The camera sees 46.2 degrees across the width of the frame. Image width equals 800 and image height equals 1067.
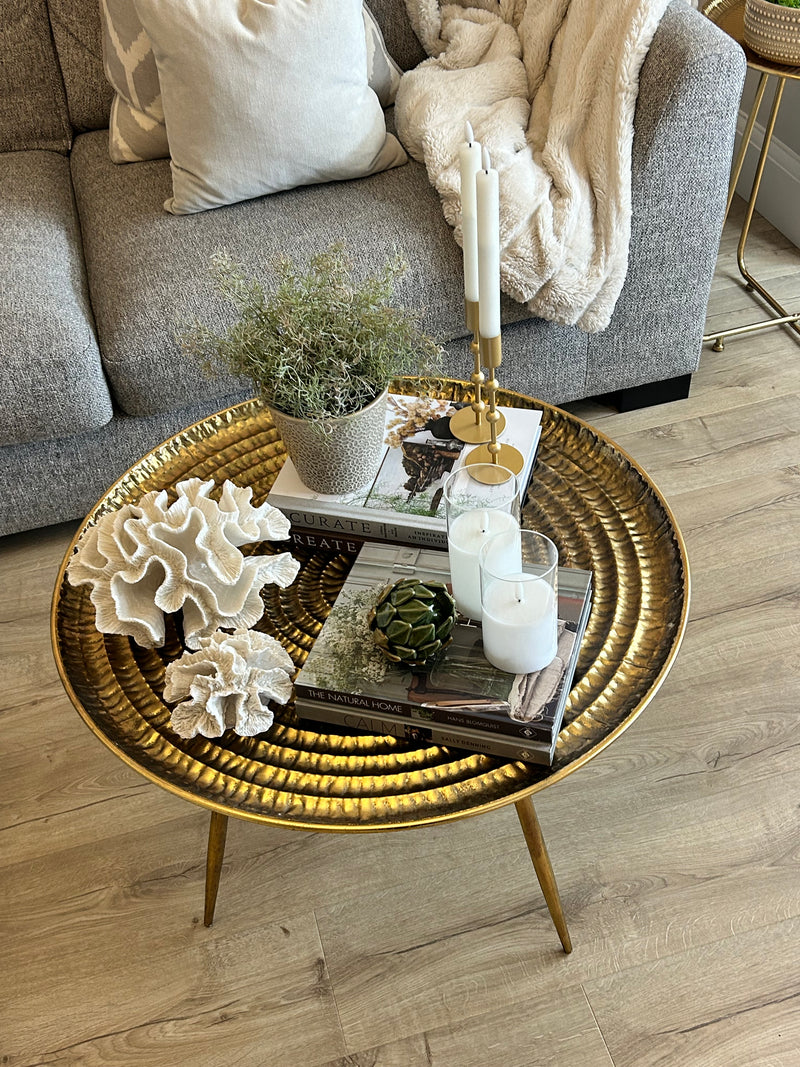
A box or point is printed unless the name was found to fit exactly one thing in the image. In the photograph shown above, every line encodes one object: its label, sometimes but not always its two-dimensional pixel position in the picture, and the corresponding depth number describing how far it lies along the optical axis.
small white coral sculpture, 0.91
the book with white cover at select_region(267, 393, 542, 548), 1.06
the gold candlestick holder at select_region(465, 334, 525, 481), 1.05
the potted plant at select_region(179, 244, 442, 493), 0.98
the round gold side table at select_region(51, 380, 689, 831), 0.88
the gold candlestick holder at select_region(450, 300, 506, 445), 1.08
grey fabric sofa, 1.49
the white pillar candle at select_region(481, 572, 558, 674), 0.86
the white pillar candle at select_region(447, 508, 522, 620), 0.92
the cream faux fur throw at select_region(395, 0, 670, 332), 1.51
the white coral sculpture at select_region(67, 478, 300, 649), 0.99
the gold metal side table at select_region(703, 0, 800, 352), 1.69
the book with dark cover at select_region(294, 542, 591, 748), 0.87
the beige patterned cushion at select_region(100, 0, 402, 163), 1.71
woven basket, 1.61
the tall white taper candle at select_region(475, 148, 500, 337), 0.87
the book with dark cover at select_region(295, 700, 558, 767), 0.88
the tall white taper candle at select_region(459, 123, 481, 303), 0.88
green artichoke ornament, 0.91
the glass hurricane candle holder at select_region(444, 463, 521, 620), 0.92
